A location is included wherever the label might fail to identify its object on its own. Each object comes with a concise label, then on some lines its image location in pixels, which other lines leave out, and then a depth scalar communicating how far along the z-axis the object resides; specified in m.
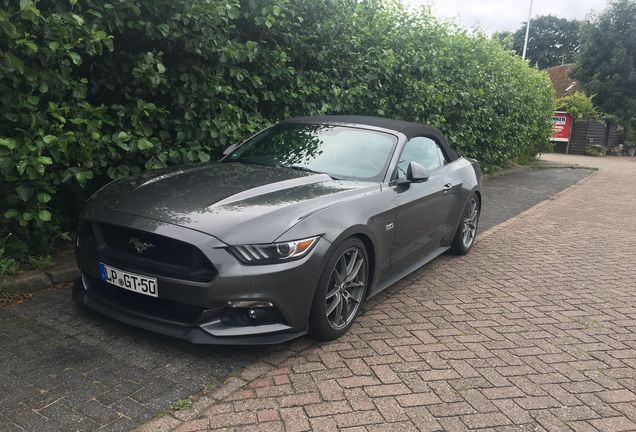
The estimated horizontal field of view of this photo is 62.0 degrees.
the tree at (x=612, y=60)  32.47
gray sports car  3.03
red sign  30.77
